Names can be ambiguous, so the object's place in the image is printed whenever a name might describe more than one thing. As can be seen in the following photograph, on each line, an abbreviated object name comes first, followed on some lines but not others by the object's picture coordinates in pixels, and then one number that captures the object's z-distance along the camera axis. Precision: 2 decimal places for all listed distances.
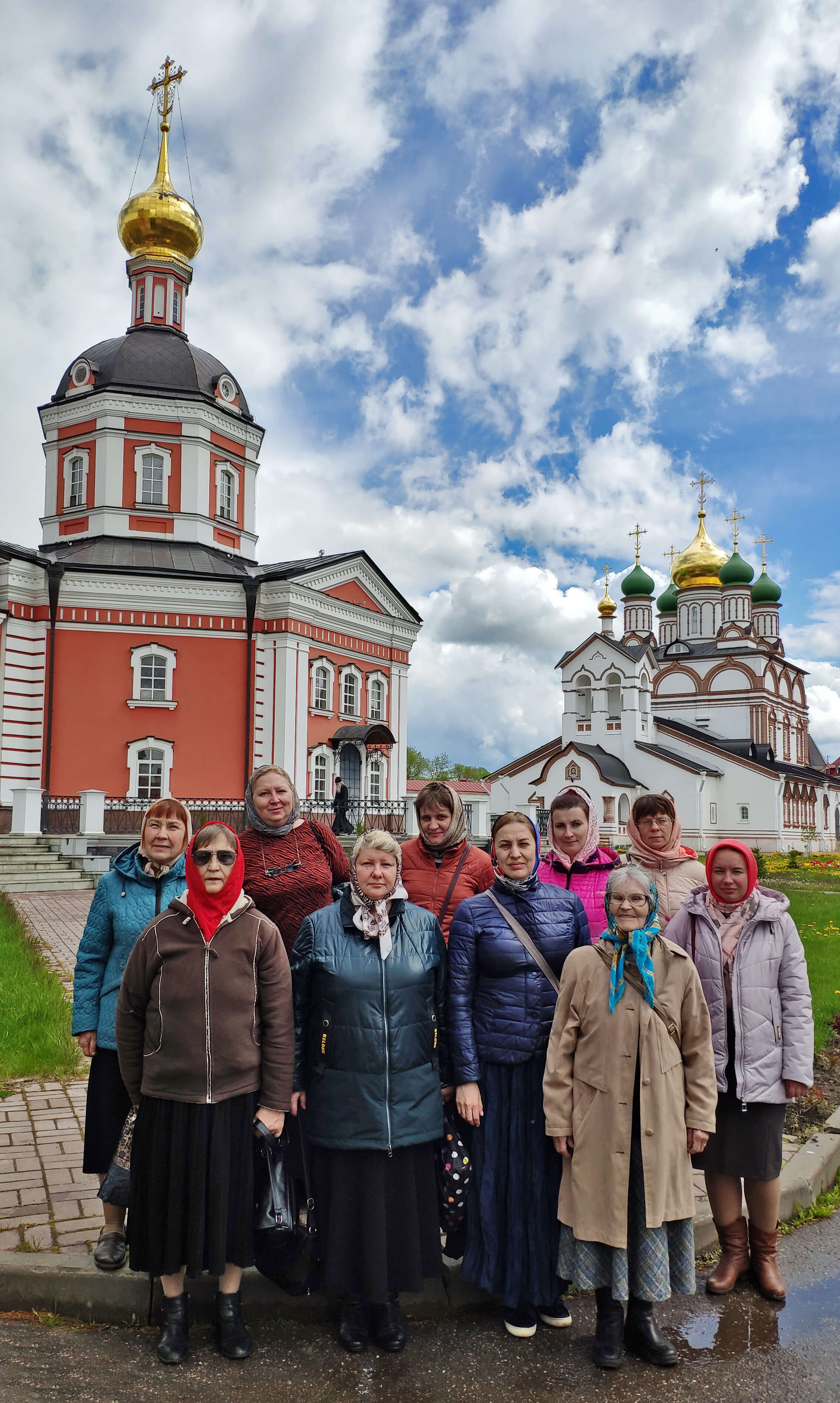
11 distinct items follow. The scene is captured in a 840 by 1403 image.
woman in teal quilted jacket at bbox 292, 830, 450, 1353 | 3.26
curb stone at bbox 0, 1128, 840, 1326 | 3.46
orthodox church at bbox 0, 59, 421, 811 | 21.06
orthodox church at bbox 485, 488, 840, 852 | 39.84
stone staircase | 15.69
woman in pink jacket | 3.96
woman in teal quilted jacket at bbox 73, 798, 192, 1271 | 3.76
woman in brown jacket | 3.18
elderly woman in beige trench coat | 3.21
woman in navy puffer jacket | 3.38
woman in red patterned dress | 4.02
